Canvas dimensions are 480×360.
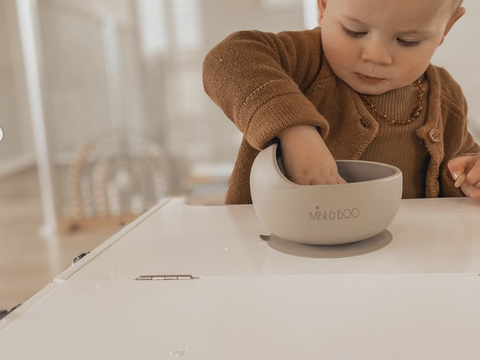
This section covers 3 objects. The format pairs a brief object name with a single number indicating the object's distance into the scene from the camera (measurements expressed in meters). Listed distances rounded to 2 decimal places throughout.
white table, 0.27
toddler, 0.47
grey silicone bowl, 0.40
